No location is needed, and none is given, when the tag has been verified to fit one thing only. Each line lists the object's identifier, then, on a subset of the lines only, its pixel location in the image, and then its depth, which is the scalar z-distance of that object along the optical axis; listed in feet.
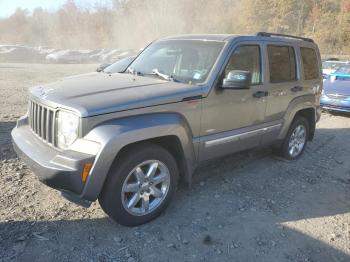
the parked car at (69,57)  95.76
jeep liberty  10.18
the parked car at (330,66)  36.69
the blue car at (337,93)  31.19
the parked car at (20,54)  97.33
